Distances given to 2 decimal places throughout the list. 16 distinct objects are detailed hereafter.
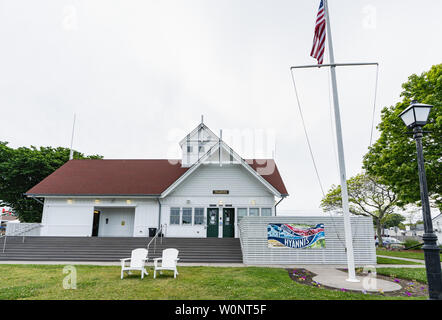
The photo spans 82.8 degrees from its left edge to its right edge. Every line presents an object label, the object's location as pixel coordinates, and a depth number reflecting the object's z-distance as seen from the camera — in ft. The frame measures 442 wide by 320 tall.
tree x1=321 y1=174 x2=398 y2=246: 98.18
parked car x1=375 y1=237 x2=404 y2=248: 112.06
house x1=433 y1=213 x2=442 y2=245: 112.63
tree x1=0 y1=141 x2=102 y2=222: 79.87
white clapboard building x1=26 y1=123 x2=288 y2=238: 56.49
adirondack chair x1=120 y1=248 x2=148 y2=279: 28.25
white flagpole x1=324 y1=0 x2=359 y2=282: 25.90
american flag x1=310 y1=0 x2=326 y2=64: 28.69
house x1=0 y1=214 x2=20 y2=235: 272.82
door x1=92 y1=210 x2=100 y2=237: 62.75
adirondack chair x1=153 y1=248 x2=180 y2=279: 27.56
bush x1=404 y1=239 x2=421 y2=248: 92.88
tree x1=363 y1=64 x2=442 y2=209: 48.57
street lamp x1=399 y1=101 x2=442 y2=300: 15.60
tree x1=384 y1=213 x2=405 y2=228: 249.28
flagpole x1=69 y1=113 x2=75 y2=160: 79.66
